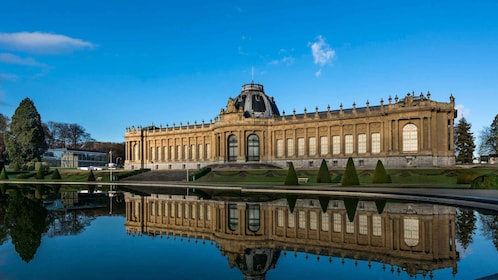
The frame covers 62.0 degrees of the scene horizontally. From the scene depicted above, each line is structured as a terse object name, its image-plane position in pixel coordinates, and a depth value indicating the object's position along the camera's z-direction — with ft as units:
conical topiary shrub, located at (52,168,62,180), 215.84
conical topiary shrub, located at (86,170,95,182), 202.59
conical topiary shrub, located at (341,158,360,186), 125.39
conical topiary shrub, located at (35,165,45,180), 223.10
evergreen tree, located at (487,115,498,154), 252.62
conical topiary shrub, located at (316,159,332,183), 147.54
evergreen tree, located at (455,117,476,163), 241.76
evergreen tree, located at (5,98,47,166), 257.34
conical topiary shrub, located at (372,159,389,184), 134.62
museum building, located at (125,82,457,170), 182.70
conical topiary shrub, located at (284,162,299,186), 136.15
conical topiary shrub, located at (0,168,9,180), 219.61
